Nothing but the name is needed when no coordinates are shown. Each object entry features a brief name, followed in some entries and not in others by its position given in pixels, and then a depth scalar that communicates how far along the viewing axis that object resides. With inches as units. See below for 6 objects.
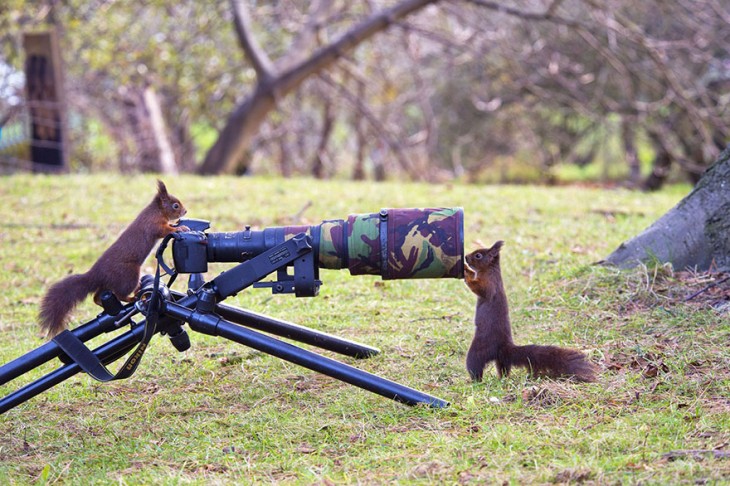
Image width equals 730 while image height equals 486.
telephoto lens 253.4
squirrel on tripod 287.6
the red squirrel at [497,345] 276.5
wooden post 807.7
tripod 250.1
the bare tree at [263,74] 884.6
